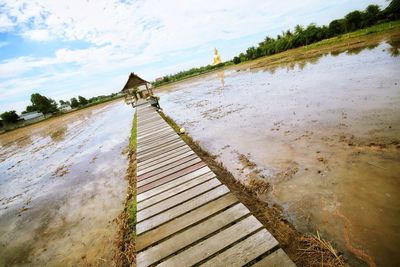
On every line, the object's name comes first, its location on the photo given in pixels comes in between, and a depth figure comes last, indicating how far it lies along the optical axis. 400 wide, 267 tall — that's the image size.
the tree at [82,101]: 83.31
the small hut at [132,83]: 24.09
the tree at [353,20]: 38.84
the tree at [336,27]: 41.47
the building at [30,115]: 79.54
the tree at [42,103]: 73.62
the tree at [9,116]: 66.25
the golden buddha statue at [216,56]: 104.06
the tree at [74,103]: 83.50
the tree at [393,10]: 32.07
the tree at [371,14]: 36.58
